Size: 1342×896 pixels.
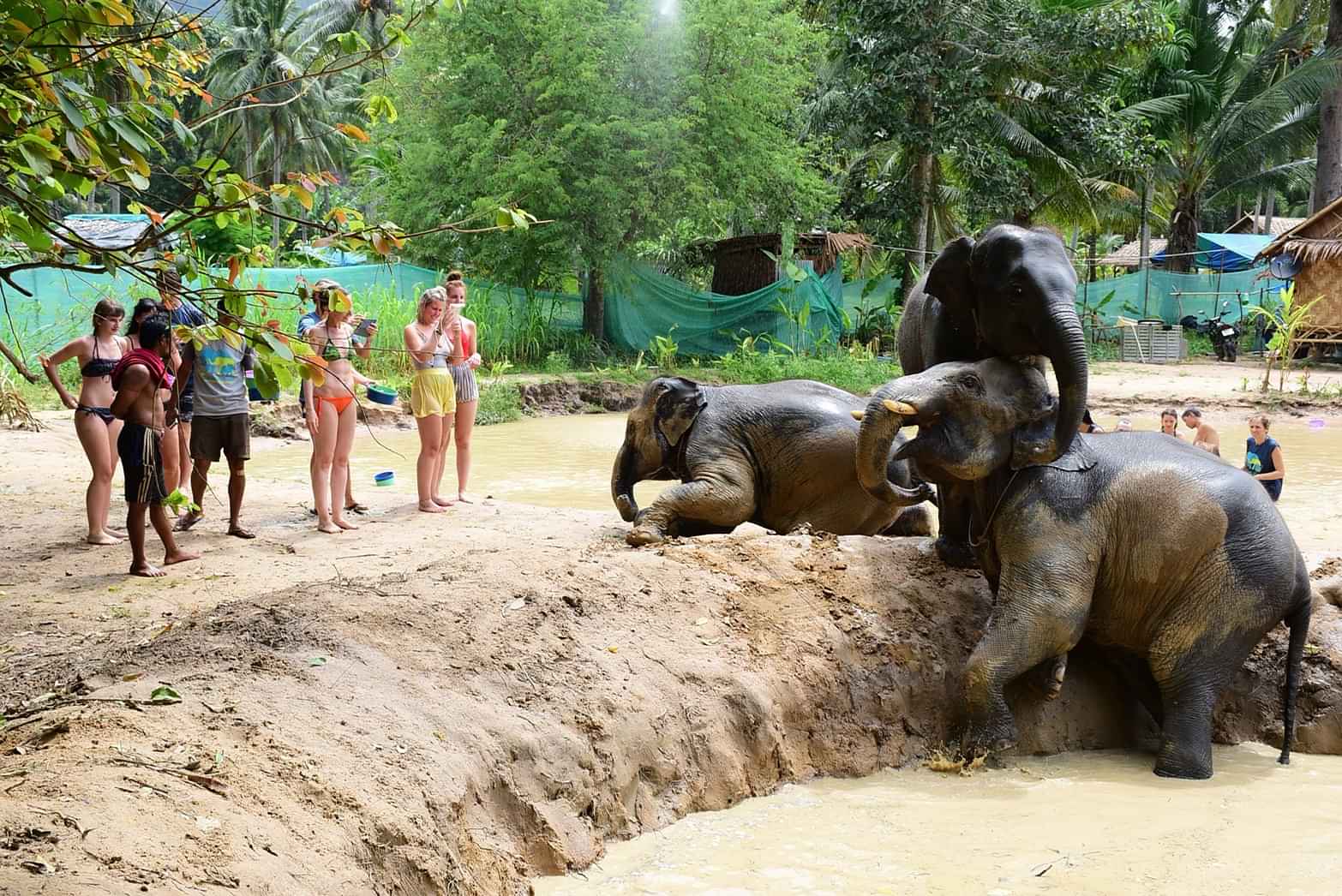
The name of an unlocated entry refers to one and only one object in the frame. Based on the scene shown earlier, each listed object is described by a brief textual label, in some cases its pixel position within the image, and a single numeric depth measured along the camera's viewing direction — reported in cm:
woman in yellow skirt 906
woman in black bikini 772
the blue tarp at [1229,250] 3688
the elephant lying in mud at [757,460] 684
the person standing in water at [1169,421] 1042
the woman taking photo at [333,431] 834
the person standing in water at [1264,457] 959
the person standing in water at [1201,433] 1006
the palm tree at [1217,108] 3284
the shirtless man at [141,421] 666
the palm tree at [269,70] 4669
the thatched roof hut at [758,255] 2712
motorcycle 2911
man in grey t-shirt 796
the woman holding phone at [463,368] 955
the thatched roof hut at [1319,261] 2522
